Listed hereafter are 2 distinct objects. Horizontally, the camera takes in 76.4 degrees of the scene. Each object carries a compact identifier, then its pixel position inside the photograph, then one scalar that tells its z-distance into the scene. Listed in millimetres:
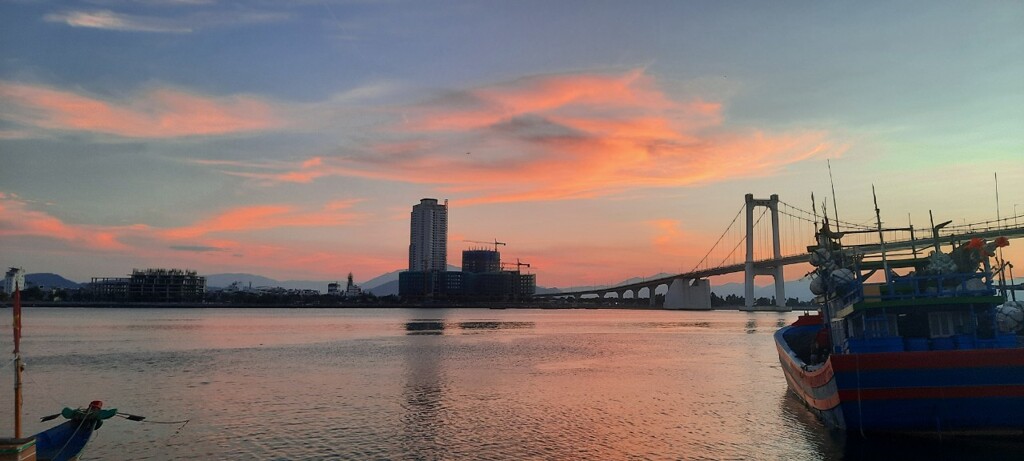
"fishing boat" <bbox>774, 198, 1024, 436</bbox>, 21188
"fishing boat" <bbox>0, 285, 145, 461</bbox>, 18562
